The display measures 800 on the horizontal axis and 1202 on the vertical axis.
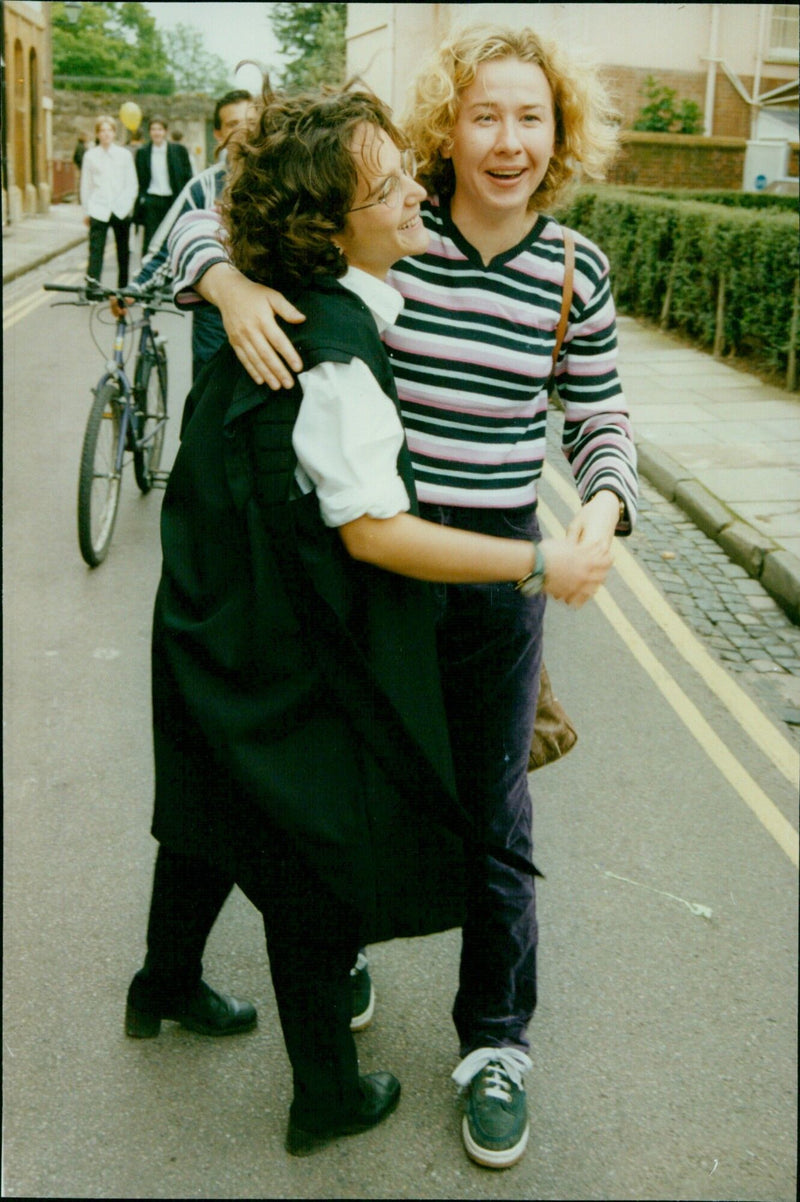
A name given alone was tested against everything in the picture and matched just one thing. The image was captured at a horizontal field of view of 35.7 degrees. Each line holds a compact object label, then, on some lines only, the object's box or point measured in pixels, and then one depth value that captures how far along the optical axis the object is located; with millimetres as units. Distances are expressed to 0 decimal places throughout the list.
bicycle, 5727
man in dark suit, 13867
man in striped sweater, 4531
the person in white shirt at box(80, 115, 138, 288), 14227
